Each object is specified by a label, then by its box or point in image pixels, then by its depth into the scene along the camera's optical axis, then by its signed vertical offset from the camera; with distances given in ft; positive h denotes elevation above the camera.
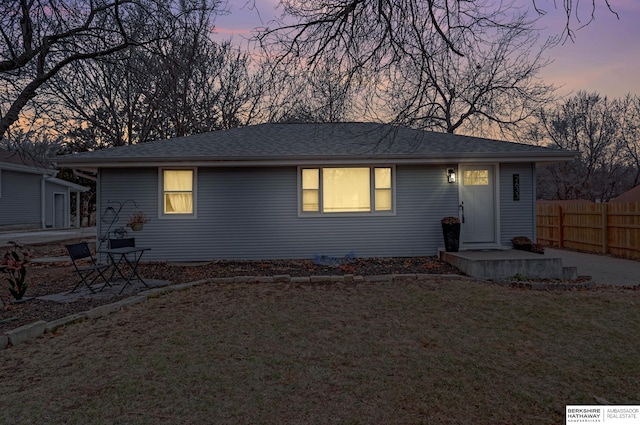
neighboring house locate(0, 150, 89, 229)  66.44 +3.84
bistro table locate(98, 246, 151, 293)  22.71 -3.36
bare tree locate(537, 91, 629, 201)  92.02 +17.70
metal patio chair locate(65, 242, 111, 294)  21.59 -2.07
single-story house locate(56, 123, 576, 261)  32.55 +1.04
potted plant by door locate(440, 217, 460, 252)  31.32 -1.43
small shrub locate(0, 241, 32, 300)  18.98 -2.41
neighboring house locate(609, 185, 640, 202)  74.55 +3.76
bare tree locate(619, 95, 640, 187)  85.96 +18.88
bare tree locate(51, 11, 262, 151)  62.13 +18.59
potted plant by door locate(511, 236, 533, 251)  31.35 -2.26
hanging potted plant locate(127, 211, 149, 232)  31.30 -0.30
